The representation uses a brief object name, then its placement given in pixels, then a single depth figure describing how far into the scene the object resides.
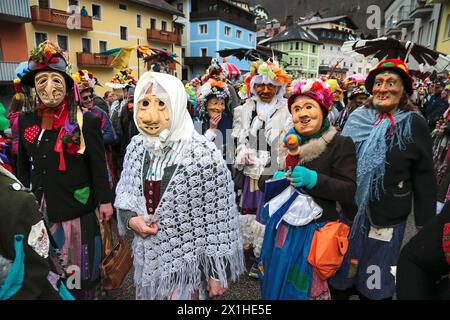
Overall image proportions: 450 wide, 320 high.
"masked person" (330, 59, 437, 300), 2.33
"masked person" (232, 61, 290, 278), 3.56
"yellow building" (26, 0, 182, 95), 18.91
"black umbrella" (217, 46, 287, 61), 6.49
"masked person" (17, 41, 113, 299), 2.35
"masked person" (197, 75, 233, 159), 4.14
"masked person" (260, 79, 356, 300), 2.05
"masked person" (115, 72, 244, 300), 1.97
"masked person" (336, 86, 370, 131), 5.21
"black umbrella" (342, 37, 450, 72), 3.03
